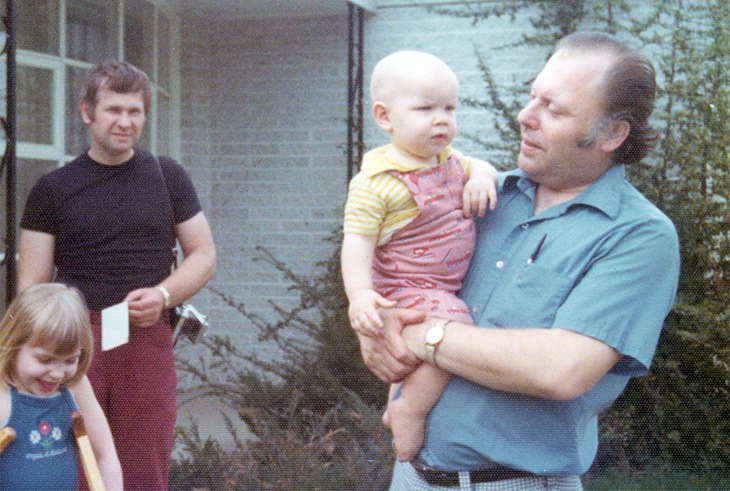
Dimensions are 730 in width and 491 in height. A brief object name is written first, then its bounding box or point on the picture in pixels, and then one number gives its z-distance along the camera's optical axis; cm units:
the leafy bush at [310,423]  403
